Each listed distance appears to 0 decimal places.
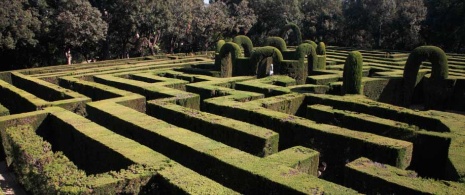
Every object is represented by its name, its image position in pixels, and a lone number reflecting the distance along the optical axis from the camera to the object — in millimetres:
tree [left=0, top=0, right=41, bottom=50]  28512
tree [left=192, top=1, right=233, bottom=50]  46531
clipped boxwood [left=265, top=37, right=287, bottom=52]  30047
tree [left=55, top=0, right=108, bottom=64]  32938
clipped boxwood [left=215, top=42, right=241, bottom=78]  25500
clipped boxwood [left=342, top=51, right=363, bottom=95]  17703
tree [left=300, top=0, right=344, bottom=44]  56219
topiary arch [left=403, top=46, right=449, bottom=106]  18734
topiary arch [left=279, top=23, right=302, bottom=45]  38206
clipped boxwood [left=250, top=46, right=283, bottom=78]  24031
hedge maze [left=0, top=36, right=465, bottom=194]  8422
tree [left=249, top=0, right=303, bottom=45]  54406
